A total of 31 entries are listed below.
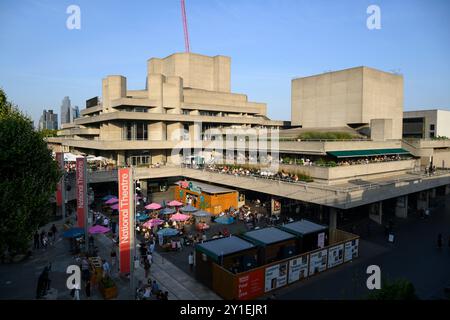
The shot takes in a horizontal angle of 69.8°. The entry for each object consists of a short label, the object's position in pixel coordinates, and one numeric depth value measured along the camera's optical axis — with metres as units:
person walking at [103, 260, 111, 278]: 20.61
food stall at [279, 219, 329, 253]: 23.45
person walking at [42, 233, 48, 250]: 26.41
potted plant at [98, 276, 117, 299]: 18.36
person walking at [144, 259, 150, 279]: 21.53
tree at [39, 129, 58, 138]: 111.06
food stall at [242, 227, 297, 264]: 21.48
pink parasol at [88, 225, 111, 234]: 26.09
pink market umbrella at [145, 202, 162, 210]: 33.69
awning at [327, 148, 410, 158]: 37.20
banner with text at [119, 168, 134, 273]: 18.67
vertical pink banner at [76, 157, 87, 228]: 27.12
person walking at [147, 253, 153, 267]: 22.69
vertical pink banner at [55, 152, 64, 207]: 33.86
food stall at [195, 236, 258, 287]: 19.78
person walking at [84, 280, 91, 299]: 18.56
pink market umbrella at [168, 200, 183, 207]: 35.41
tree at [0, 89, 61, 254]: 17.02
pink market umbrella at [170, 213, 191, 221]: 30.21
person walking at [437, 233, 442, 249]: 26.78
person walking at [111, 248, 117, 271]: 22.68
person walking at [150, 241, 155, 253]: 25.14
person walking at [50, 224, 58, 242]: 28.09
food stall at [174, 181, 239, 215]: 37.84
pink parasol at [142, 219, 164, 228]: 28.48
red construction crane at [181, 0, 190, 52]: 97.91
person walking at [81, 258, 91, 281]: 19.94
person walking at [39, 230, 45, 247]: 26.50
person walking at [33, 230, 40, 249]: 25.87
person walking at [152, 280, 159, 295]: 18.75
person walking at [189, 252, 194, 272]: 22.50
